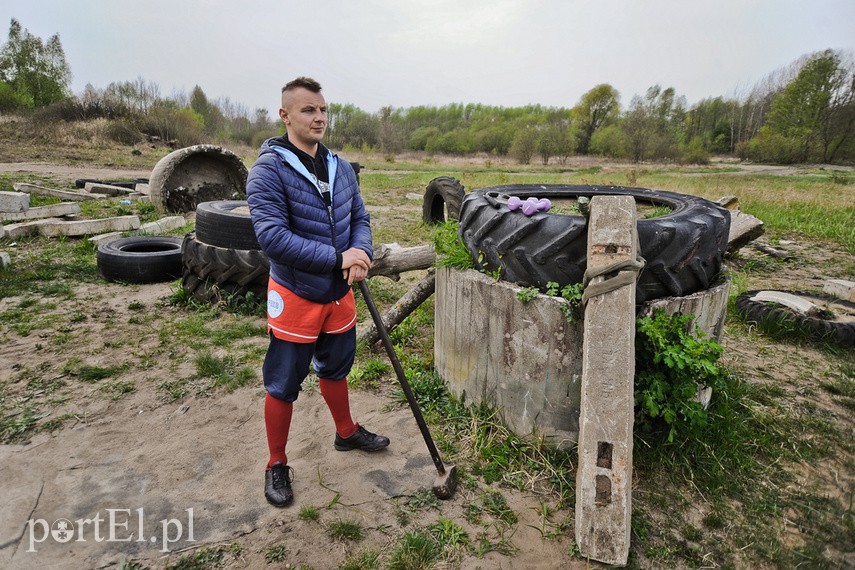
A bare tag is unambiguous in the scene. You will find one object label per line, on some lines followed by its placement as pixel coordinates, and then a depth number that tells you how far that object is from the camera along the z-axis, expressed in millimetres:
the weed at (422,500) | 2498
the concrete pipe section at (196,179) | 9922
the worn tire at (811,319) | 4410
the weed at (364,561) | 2111
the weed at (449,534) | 2252
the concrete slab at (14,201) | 8844
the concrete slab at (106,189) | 12727
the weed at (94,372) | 3910
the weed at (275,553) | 2162
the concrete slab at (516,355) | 2666
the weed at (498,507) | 2402
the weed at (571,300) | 2557
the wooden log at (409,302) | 4289
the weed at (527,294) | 2688
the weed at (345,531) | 2285
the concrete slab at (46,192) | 11609
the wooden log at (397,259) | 4574
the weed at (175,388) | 3695
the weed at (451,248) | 3240
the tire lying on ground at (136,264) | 6223
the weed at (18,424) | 3114
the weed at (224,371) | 3869
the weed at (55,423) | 3213
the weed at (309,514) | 2400
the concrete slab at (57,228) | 8125
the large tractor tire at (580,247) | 2643
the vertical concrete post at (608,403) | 2057
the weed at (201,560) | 2125
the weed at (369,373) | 3854
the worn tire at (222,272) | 5270
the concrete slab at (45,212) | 8923
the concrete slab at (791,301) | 4793
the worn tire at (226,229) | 5281
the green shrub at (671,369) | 2453
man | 2359
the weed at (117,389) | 3682
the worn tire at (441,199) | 9164
